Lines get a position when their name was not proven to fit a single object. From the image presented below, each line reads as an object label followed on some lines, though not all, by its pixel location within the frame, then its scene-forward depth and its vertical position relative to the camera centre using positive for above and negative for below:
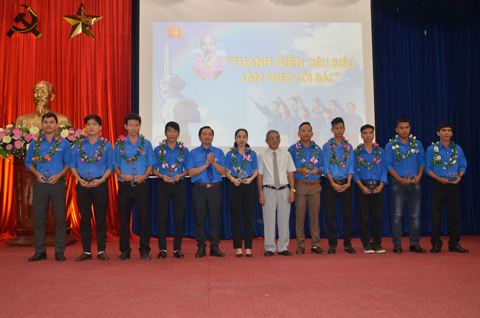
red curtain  5.96 +1.76
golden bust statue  5.30 +1.02
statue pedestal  5.09 -0.33
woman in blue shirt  4.23 -0.10
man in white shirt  4.23 -0.17
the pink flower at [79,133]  4.32 +0.54
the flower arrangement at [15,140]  4.57 +0.49
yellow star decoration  5.93 +2.44
